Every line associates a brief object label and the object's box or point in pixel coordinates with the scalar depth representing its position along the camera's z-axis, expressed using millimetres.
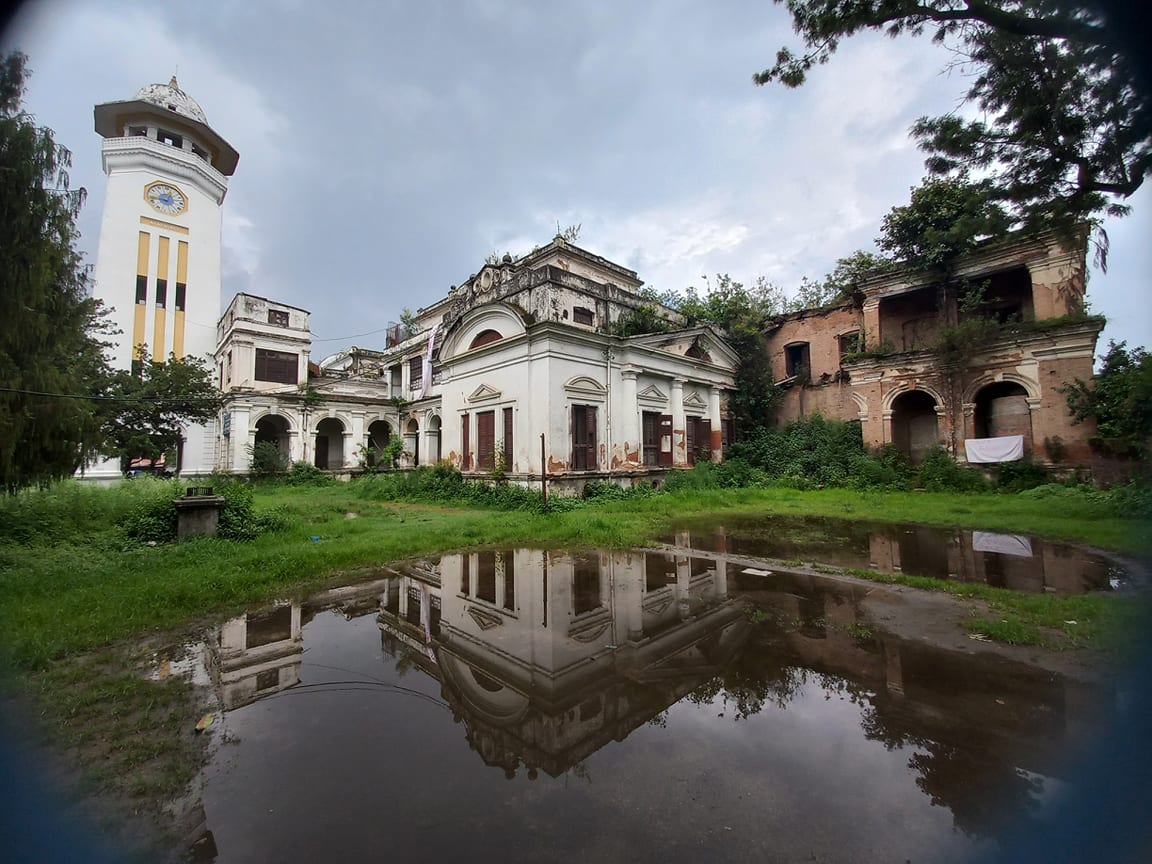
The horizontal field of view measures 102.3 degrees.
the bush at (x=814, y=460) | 16828
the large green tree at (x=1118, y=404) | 10759
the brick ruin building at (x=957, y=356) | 14516
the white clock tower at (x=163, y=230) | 24000
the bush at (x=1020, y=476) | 14312
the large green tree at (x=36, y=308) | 5543
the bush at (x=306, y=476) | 21891
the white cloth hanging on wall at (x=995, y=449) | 14922
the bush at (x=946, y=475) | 15148
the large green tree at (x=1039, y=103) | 5129
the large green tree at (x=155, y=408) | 13125
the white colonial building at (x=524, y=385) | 14172
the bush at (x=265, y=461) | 21391
